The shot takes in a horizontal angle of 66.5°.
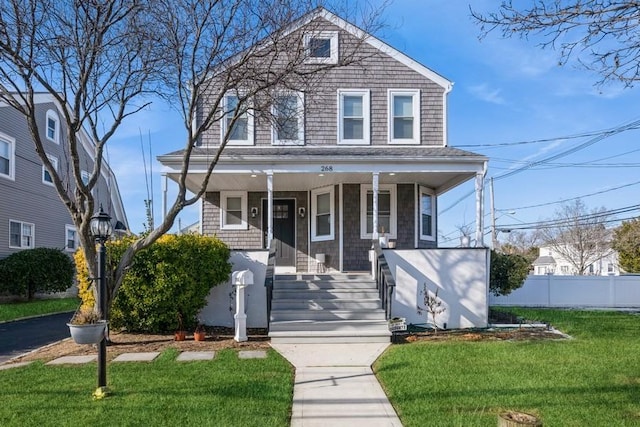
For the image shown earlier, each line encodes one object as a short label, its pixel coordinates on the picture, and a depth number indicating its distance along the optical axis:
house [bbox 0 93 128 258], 16.98
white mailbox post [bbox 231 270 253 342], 8.30
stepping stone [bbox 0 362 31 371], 6.63
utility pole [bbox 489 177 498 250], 27.62
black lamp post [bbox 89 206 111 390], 5.21
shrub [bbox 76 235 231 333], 8.53
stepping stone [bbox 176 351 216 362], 6.86
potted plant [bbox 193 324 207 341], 8.27
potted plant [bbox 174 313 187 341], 8.33
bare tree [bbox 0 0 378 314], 7.34
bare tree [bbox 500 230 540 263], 44.50
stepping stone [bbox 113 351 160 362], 6.82
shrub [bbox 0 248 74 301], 15.88
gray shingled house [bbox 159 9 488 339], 12.36
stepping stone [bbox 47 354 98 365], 6.75
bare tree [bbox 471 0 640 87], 4.50
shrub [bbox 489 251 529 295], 11.47
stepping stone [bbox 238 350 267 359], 7.03
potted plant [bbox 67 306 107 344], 5.10
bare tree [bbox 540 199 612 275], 29.64
